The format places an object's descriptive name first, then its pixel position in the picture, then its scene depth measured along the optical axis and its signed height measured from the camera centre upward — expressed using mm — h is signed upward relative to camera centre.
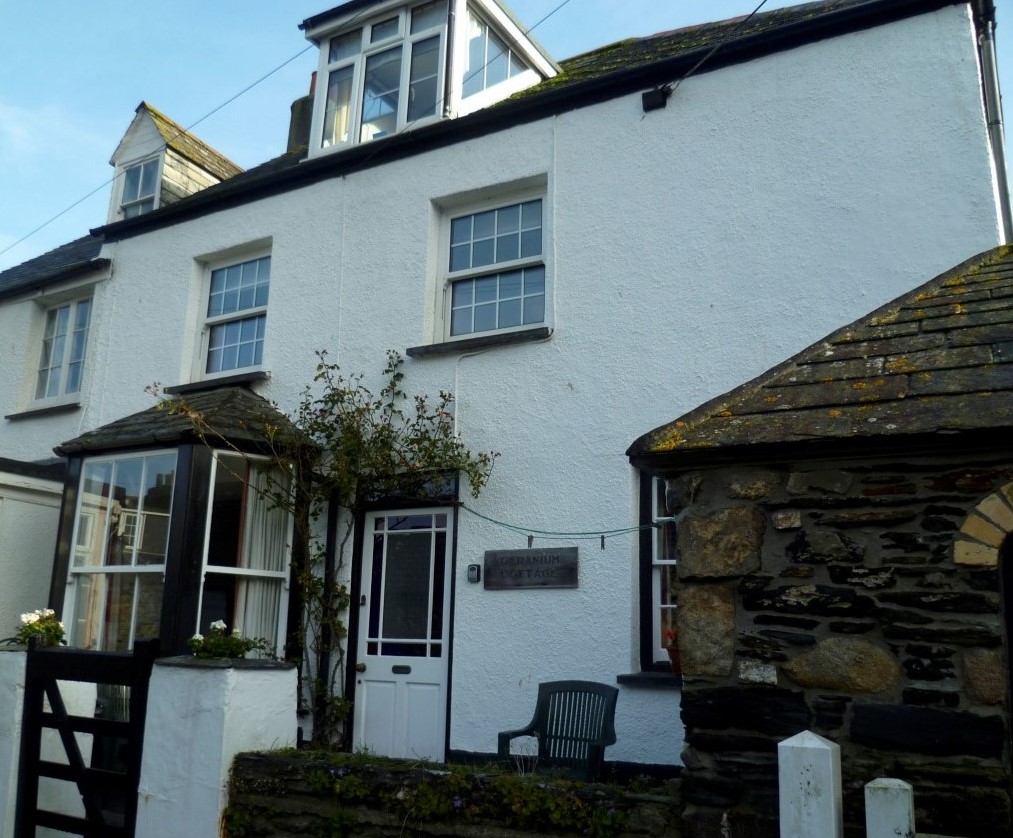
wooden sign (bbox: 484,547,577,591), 7824 +647
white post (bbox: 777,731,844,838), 3502 -426
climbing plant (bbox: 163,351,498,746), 8570 +1480
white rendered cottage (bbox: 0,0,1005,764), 7492 +3007
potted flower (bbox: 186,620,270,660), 6027 -6
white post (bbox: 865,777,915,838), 3279 -461
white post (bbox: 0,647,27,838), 6527 -552
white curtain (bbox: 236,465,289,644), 8922 +794
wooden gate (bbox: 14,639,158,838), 6098 -590
